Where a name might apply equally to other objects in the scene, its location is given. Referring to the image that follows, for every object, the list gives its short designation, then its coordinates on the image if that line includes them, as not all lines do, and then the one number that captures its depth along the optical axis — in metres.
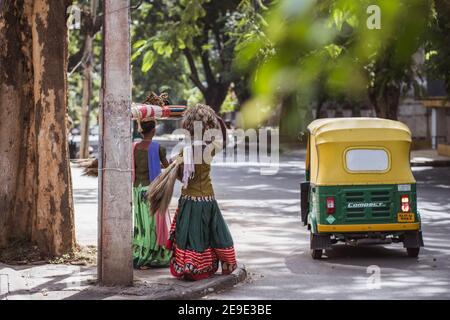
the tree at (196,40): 6.09
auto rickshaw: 10.59
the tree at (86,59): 30.59
